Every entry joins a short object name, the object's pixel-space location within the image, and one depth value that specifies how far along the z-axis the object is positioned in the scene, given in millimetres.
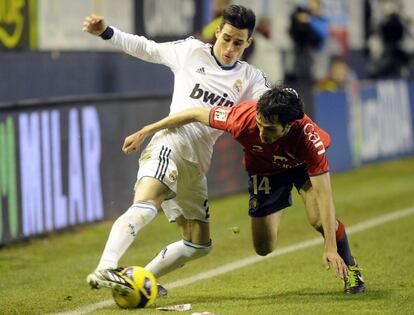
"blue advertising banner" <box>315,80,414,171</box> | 38750
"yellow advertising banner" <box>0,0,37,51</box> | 25281
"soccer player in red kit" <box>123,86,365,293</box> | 15406
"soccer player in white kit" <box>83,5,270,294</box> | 16266
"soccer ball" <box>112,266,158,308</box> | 14977
